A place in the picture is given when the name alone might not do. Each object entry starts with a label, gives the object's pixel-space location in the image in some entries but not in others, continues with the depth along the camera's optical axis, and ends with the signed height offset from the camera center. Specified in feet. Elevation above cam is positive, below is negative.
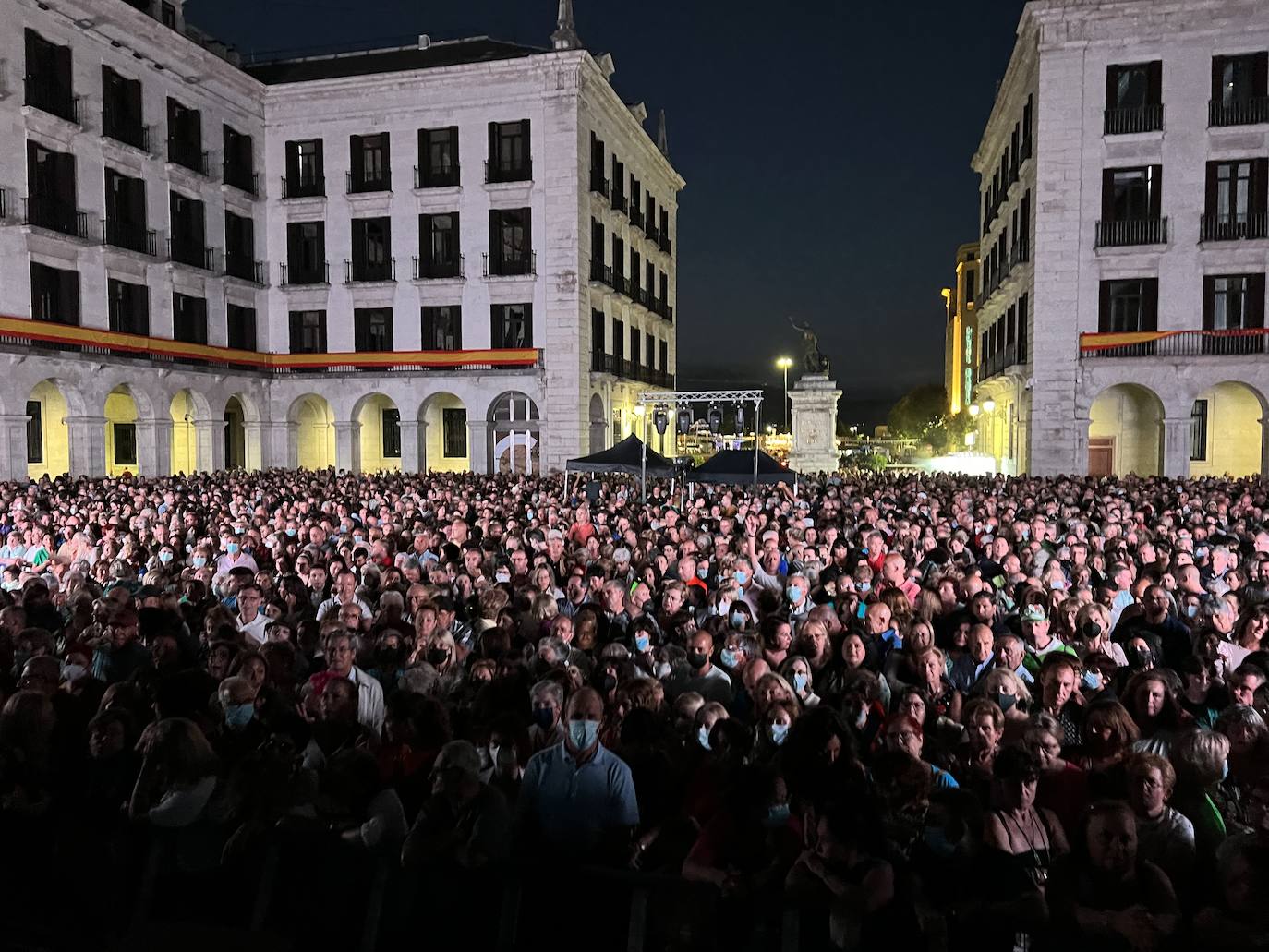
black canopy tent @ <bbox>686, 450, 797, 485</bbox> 66.95 -2.14
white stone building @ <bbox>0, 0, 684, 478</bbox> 97.96 +23.68
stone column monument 108.88 +1.93
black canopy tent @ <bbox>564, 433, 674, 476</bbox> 68.90 -1.51
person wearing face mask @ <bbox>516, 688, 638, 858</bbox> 13.92 -5.65
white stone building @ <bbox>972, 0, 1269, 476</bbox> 89.97 +24.12
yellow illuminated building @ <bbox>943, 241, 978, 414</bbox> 201.16 +27.11
